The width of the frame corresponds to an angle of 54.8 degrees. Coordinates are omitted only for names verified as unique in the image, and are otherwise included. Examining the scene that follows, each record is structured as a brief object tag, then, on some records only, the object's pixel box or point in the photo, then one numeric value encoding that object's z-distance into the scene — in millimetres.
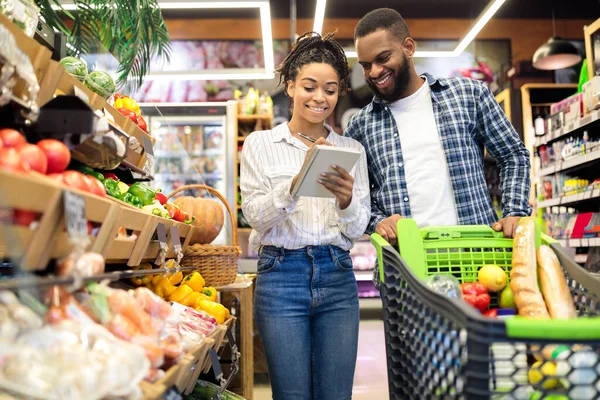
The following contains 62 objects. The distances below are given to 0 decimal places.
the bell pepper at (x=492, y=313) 1440
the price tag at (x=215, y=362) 1767
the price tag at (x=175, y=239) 2135
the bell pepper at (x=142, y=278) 2070
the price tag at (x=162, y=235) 1866
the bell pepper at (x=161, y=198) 2502
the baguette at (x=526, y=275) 1405
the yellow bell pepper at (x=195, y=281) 2590
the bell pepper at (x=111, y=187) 1779
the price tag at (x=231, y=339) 2305
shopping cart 938
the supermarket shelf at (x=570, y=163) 4582
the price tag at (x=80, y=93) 1519
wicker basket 2926
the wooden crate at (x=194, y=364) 1260
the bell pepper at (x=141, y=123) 2314
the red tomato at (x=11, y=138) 1069
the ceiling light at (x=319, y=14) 5424
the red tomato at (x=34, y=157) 1070
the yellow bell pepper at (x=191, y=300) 2316
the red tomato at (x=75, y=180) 1193
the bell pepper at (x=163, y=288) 2250
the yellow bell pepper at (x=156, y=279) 2236
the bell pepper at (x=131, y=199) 1923
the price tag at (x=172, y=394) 1111
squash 3297
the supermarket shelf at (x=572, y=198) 4635
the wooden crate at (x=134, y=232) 1369
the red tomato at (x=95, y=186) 1291
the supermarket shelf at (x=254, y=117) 7441
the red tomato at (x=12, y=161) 958
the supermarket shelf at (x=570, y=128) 4531
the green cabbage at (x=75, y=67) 1830
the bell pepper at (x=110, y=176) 1991
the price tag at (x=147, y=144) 2246
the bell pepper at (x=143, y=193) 2111
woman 1908
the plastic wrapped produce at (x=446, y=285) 1375
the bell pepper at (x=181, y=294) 2287
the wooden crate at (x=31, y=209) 857
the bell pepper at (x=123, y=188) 2020
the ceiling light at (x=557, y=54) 7316
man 2104
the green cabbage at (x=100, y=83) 1886
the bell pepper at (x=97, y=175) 1676
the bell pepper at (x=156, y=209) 2058
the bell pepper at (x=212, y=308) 2344
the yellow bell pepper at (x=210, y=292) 2697
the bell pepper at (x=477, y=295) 1493
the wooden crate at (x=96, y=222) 1072
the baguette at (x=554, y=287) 1388
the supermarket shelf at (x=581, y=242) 4654
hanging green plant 2561
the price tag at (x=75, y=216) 998
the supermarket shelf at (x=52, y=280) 876
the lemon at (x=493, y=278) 1533
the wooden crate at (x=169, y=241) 1895
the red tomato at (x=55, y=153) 1175
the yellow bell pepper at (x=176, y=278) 2436
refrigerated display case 7176
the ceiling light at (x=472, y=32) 5531
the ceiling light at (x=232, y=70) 4785
